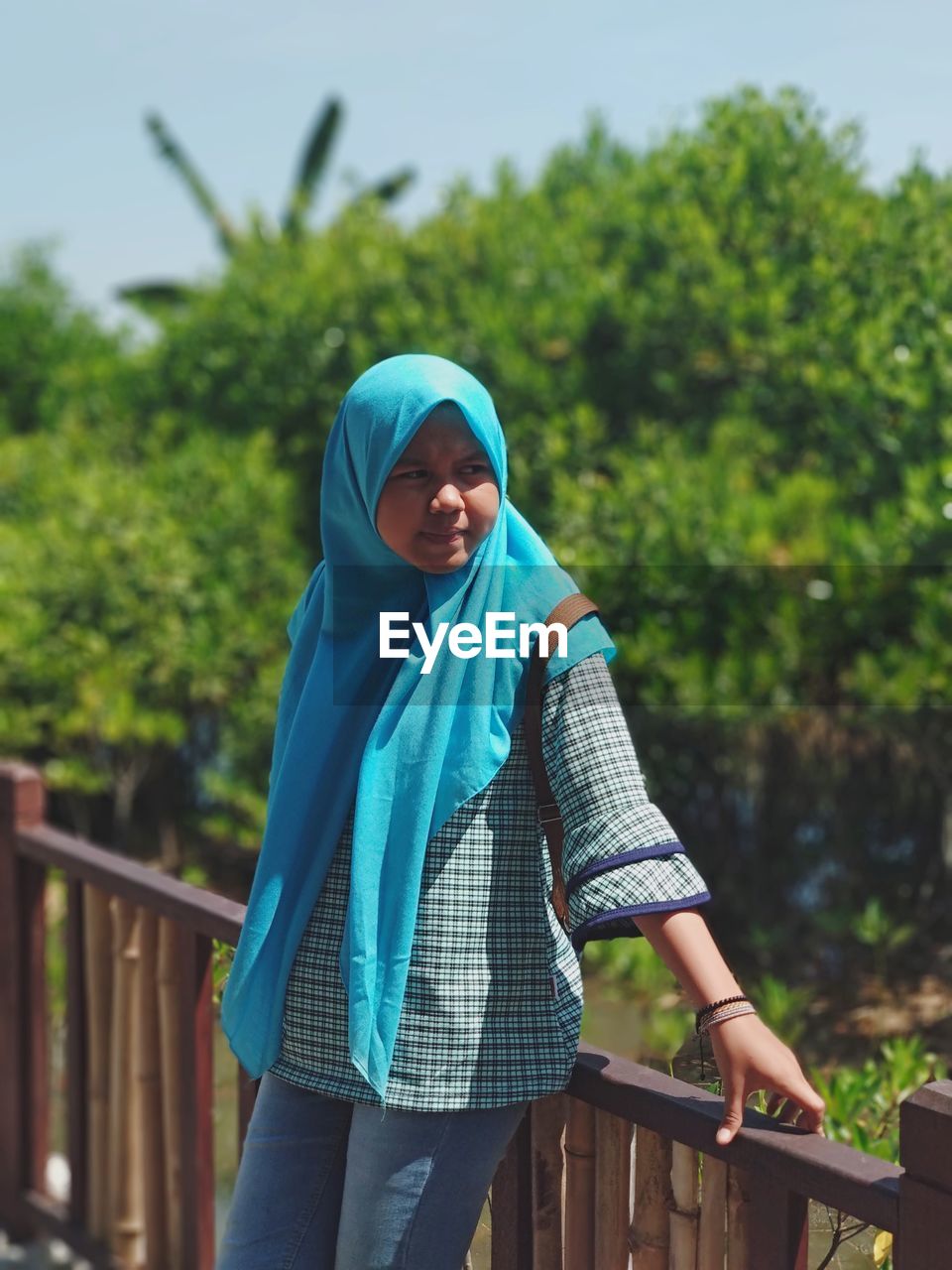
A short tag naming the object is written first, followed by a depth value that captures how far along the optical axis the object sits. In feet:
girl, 10.05
